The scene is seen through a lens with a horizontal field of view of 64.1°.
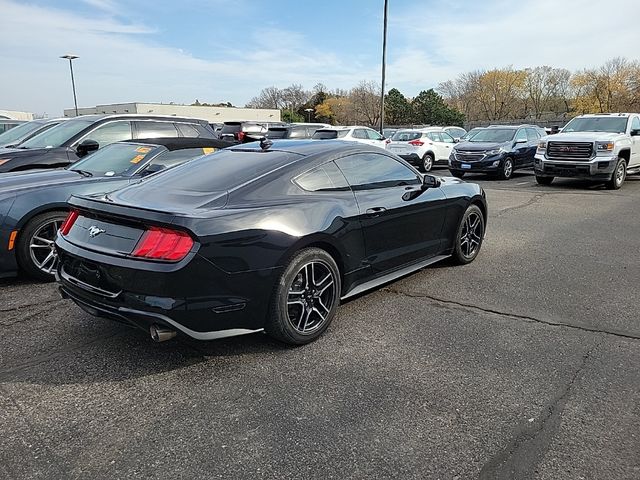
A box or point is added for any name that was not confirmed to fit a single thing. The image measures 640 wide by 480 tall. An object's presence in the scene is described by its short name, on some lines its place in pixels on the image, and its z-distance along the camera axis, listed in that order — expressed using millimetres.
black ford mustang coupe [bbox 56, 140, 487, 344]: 3166
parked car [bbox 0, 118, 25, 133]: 18266
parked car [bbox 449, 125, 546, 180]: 15336
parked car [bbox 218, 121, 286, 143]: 18359
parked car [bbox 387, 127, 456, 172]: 18641
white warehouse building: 63650
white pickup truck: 12523
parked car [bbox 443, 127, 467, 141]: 23947
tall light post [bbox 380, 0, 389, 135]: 23938
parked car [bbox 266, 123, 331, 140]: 17305
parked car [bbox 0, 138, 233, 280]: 4969
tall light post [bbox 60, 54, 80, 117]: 46156
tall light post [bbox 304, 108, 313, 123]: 83862
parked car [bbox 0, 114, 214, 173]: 7555
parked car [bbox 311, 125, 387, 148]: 17633
